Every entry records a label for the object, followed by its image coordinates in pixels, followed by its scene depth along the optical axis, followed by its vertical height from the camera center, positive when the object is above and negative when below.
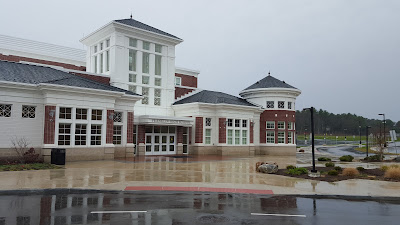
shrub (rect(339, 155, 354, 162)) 29.45 -2.55
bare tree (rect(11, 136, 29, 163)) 21.70 -0.99
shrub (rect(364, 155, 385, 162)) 30.16 -2.60
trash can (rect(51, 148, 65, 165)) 21.00 -1.65
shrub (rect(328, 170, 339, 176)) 17.78 -2.30
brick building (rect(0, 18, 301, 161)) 22.83 +2.34
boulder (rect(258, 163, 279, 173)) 18.58 -2.14
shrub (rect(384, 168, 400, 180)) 16.55 -2.19
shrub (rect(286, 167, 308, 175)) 17.89 -2.23
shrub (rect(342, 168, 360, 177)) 17.58 -2.25
